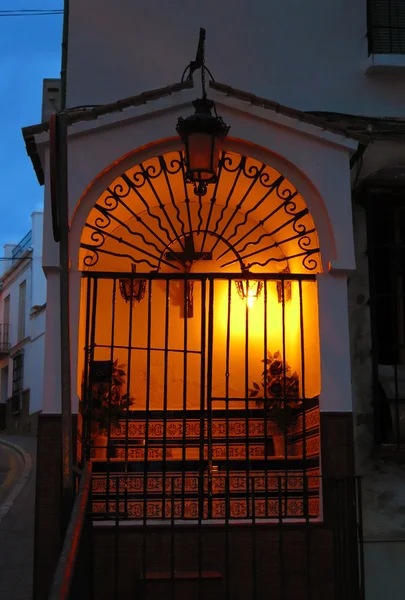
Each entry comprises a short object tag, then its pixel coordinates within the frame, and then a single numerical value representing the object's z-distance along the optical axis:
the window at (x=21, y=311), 31.58
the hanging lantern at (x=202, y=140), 7.12
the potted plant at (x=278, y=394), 8.28
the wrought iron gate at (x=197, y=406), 7.68
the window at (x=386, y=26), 9.47
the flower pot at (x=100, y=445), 8.00
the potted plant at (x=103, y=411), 7.86
